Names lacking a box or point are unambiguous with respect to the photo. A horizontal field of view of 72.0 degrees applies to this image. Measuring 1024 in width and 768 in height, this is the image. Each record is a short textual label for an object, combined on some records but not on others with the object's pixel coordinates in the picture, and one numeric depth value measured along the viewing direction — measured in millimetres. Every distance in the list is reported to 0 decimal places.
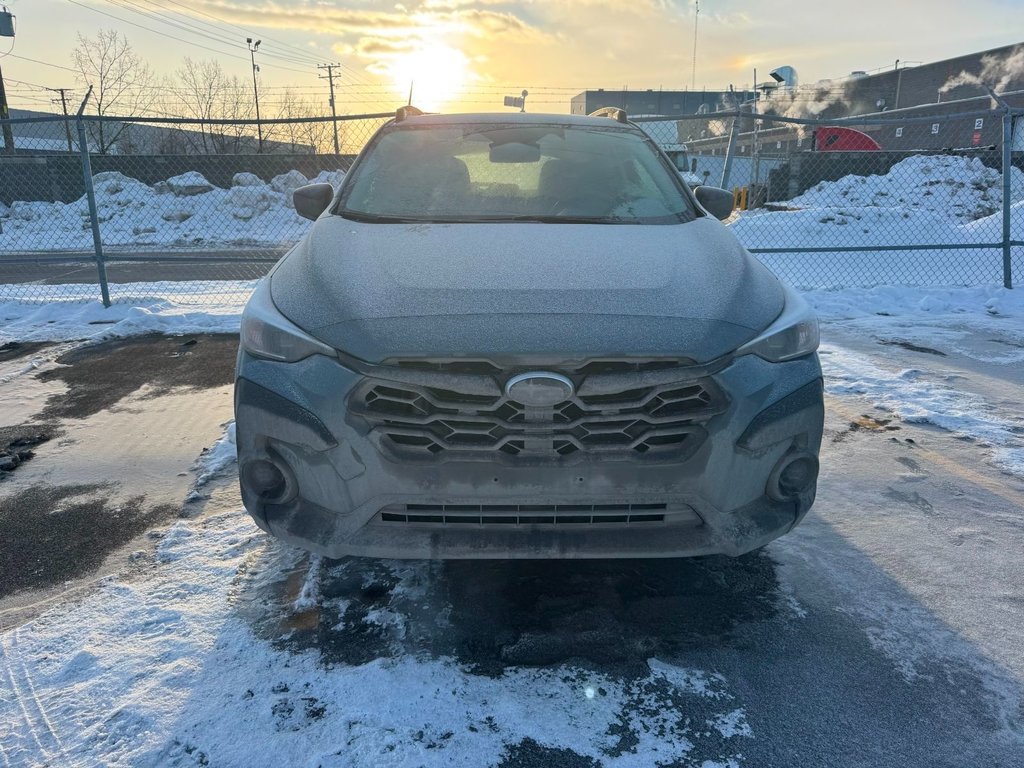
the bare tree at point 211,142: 28984
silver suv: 2133
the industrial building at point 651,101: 66062
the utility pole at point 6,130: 21156
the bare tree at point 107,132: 25322
